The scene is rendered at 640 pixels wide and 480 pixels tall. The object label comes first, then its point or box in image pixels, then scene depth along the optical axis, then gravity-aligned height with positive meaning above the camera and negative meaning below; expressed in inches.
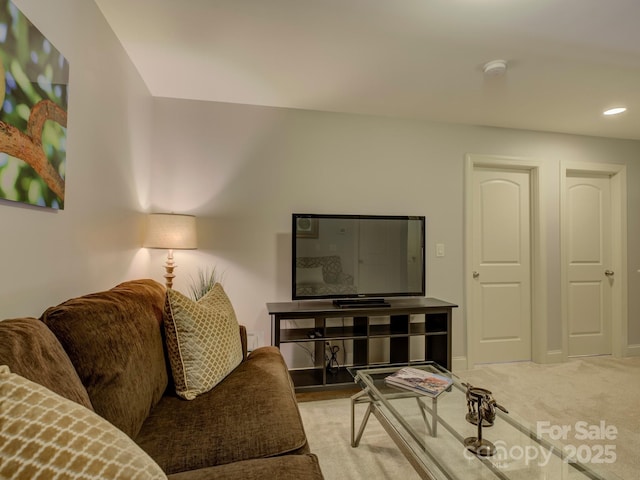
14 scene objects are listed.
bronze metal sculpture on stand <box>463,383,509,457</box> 50.8 -26.8
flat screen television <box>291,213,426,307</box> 103.9 -1.8
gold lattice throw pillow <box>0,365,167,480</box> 20.4 -12.8
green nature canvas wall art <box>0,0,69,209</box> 40.7 +18.7
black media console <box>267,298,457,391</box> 98.7 -25.6
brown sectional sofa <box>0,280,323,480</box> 35.4 -21.6
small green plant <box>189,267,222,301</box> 106.2 -9.2
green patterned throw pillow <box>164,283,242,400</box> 57.2 -17.1
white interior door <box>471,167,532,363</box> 127.0 -4.1
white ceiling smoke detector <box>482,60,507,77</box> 82.0 +46.8
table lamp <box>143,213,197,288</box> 92.0 +5.1
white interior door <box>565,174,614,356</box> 133.6 -4.0
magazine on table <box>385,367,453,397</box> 65.9 -26.8
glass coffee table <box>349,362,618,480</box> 46.2 -30.0
